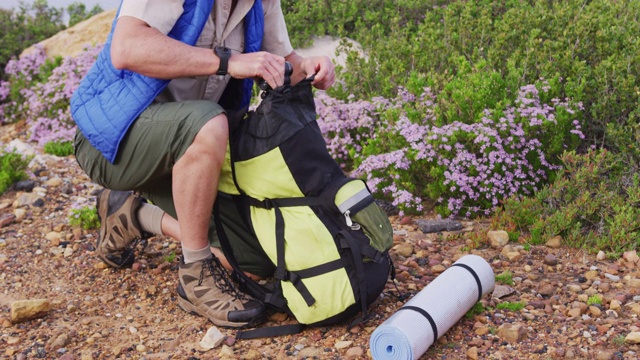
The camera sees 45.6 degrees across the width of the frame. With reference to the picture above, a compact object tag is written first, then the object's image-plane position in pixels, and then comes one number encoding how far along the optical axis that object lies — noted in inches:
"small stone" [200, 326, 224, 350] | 136.6
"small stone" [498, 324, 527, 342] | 131.1
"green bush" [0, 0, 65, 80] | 360.8
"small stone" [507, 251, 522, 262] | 163.8
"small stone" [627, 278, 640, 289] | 147.6
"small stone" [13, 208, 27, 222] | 205.6
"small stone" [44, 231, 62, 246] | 190.9
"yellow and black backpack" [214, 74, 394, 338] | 134.2
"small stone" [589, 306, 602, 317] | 138.9
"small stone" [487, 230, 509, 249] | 170.4
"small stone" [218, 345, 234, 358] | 133.5
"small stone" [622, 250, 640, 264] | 156.8
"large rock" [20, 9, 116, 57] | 338.3
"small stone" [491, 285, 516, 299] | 147.6
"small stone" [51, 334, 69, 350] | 139.4
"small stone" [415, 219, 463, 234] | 180.4
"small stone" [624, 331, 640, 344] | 126.7
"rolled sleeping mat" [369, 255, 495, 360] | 123.0
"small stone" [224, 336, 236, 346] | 137.9
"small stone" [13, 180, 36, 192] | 223.1
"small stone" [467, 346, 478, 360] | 127.0
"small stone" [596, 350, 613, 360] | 124.1
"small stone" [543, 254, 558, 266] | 160.7
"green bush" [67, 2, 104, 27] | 415.4
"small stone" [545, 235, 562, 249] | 167.9
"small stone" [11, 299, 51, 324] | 148.4
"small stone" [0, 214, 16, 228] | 202.8
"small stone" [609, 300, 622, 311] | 140.0
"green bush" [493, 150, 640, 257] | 162.6
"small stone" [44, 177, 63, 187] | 228.0
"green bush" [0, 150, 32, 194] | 220.2
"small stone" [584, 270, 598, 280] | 153.2
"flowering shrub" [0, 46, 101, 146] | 290.2
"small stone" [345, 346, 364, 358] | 130.3
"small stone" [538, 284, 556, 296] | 148.4
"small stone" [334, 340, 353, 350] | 133.1
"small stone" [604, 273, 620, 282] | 151.9
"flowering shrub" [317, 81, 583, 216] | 181.5
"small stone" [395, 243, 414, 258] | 169.8
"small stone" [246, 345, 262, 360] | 132.0
